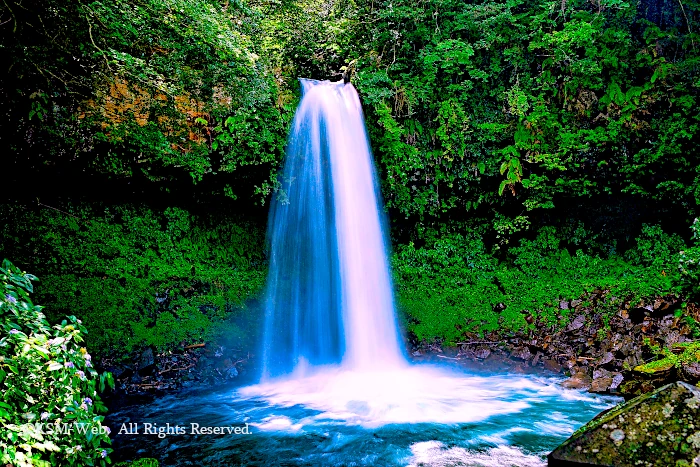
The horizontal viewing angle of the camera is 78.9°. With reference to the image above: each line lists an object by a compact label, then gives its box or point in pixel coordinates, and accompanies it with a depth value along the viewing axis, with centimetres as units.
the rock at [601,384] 701
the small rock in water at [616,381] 691
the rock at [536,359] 867
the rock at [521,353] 888
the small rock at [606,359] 767
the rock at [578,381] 735
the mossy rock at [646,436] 298
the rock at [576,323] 901
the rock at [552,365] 833
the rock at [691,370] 590
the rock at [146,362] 791
